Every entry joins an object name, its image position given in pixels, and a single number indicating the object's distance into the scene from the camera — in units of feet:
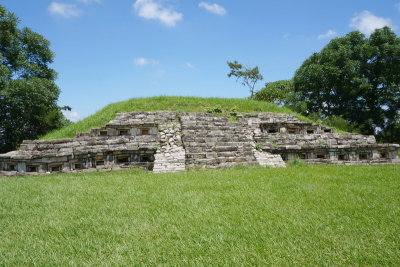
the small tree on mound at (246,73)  91.97
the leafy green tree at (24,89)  54.60
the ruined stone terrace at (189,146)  29.91
